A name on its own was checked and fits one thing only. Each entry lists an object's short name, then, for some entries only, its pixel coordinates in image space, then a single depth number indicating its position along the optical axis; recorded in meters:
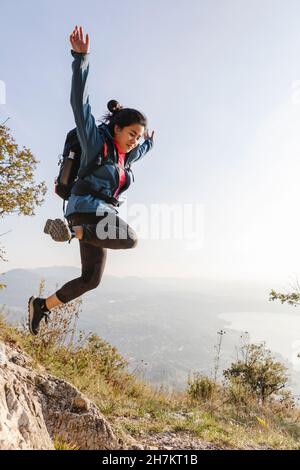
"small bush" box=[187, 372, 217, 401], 6.47
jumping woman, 2.71
